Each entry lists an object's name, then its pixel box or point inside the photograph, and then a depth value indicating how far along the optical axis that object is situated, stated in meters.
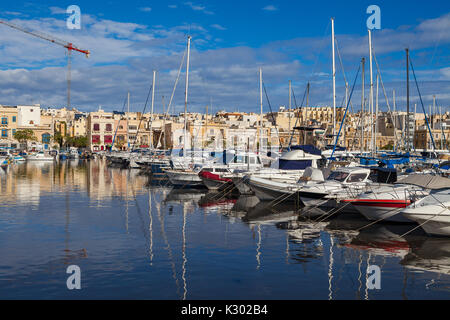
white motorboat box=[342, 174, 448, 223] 21.11
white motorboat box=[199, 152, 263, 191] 35.00
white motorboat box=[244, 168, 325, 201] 27.14
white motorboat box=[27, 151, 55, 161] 87.50
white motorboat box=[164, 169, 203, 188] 38.06
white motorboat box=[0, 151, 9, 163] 67.38
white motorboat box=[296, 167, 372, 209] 24.75
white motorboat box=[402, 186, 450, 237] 18.05
